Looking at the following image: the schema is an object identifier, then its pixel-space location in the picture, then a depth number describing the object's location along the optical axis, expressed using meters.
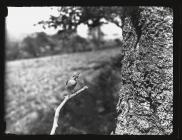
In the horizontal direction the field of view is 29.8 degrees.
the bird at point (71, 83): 2.57
